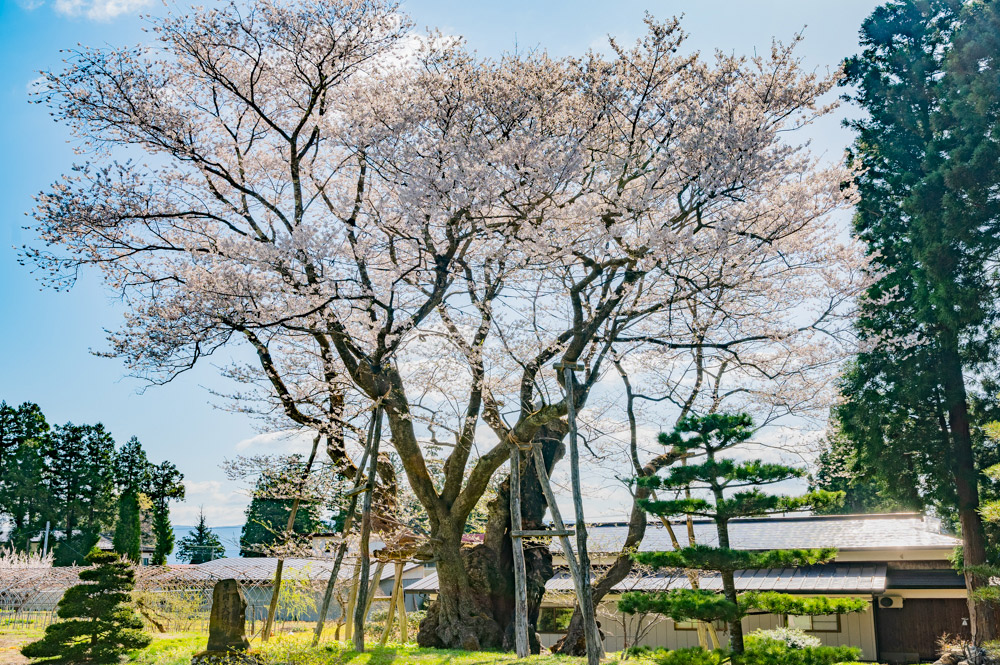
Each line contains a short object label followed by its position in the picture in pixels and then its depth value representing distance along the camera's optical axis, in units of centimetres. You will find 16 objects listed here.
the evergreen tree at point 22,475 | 3167
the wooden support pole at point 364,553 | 882
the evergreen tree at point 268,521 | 3300
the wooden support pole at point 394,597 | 1161
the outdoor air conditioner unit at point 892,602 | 1354
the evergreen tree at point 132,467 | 3591
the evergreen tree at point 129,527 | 2804
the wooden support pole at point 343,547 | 934
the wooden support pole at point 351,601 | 1062
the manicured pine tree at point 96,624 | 952
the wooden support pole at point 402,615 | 1205
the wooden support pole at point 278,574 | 1216
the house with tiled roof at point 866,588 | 1300
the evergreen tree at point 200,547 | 3909
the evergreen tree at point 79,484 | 3238
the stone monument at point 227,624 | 914
